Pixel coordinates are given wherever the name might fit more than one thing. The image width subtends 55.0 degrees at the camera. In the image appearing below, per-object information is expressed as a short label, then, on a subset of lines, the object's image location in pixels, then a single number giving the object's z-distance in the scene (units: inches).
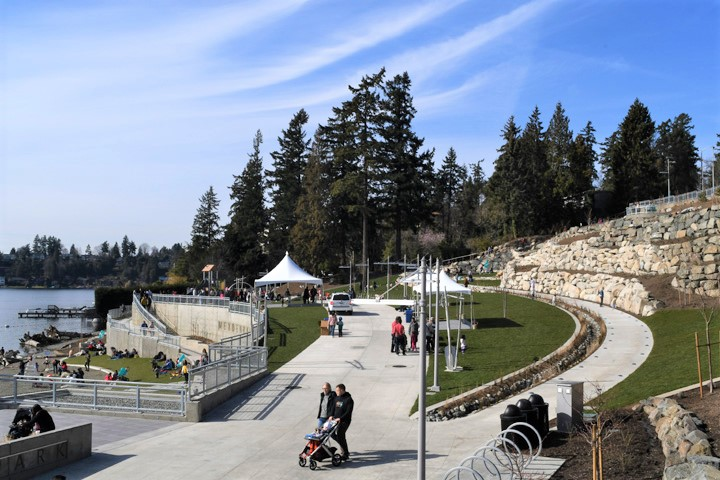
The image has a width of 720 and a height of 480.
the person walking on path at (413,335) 1125.7
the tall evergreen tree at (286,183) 3267.7
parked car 1615.4
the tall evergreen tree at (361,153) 2667.3
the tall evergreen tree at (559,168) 2906.0
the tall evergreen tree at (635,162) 2797.7
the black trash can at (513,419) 520.7
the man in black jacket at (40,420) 547.2
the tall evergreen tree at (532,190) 2856.8
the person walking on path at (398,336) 1096.2
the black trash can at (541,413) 532.7
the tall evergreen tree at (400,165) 2736.2
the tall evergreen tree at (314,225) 2908.5
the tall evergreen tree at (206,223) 4293.8
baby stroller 510.0
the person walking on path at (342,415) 527.8
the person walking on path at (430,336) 1080.3
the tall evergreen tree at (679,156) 3189.0
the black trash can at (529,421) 522.3
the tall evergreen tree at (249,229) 3304.6
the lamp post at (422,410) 337.4
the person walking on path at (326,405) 536.7
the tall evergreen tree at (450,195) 4033.0
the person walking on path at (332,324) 1301.2
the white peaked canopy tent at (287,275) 1608.0
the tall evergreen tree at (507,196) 2861.7
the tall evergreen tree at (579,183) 2947.8
